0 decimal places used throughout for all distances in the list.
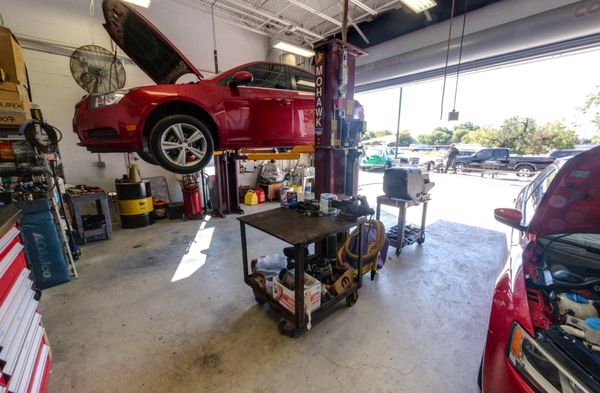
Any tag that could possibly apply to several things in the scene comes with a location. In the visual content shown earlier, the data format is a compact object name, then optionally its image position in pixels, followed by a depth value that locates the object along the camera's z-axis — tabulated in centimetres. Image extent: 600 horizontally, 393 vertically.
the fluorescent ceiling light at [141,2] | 351
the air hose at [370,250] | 219
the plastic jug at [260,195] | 607
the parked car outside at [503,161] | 938
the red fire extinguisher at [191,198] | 459
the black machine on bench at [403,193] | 295
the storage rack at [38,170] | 243
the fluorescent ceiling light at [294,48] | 514
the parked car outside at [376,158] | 1209
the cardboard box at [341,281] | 194
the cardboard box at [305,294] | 171
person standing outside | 1074
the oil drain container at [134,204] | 409
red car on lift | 214
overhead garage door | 315
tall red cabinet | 99
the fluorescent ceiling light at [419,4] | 357
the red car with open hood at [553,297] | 78
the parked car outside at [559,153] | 953
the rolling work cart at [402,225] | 296
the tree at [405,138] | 2435
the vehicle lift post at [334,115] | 218
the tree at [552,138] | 1198
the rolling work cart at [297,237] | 159
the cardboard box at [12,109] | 243
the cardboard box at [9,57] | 251
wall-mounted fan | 304
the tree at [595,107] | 1006
